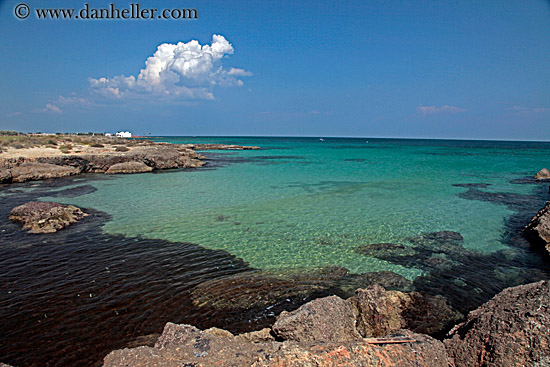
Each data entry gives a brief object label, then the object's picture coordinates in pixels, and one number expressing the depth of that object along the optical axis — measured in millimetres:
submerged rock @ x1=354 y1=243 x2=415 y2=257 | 10000
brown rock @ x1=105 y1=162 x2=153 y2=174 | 29930
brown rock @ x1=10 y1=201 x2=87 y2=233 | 11864
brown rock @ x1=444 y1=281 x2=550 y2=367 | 3738
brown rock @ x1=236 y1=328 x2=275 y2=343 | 5131
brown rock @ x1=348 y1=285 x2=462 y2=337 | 5734
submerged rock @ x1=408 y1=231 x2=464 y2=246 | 11117
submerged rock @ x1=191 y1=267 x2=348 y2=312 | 7066
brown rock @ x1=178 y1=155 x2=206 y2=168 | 35941
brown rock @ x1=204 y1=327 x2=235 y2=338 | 5086
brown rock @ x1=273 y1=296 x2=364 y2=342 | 4797
